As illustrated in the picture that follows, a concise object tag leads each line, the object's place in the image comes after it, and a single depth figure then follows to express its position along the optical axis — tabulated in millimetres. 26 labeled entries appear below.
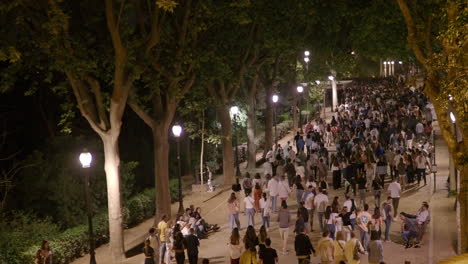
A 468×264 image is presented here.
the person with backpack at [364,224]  17953
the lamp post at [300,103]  44812
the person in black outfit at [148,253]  16828
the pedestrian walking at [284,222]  18578
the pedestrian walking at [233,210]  21078
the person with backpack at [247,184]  25250
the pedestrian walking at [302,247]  16172
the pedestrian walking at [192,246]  17281
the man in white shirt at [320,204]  20625
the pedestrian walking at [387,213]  19266
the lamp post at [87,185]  18375
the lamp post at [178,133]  25016
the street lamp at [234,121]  33156
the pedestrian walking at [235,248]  16078
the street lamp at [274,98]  38712
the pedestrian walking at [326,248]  15547
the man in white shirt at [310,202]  21328
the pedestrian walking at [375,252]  15883
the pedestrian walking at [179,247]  17062
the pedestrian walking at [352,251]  15367
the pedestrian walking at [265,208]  21156
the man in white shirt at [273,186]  23219
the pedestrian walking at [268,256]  15156
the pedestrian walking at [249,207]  21281
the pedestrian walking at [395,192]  21659
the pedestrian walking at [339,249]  15547
